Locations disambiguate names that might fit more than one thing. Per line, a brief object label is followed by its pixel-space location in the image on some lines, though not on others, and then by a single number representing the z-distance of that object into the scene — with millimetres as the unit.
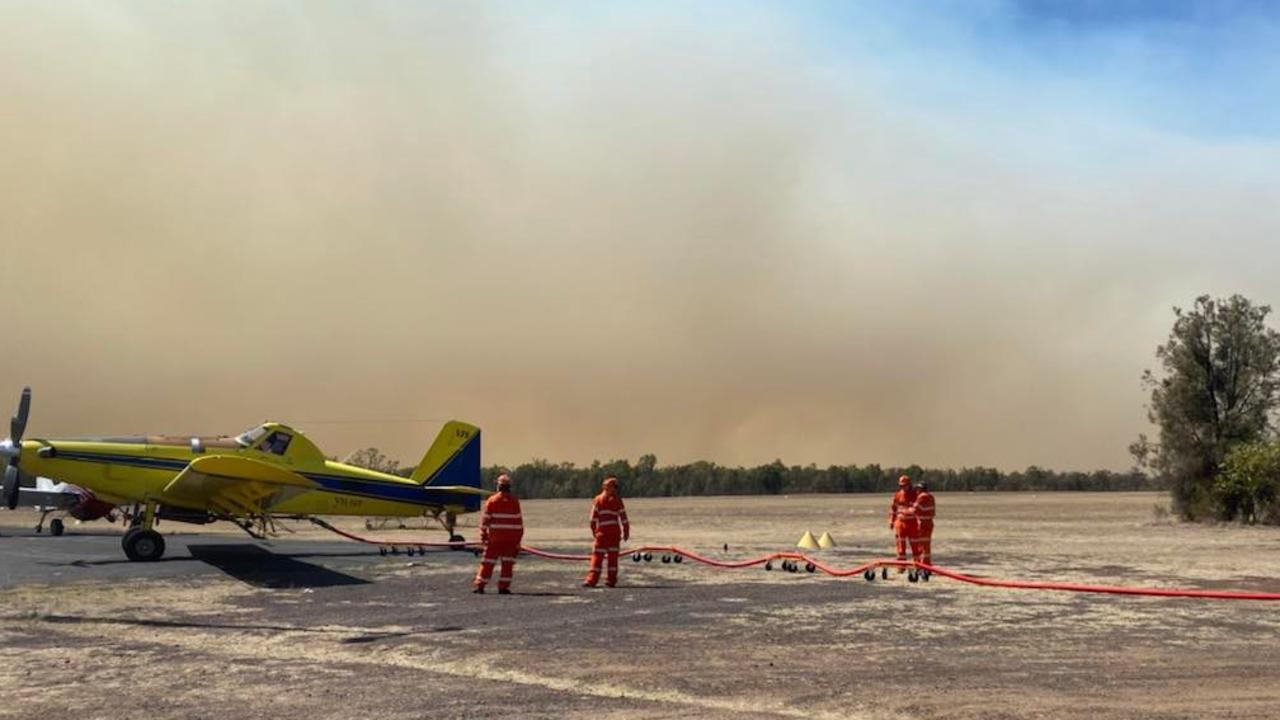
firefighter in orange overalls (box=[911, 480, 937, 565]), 20266
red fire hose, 15755
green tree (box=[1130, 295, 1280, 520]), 45562
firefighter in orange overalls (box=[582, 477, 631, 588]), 17781
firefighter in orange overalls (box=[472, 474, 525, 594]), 16781
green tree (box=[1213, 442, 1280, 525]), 41438
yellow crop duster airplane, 20688
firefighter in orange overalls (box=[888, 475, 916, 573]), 20547
